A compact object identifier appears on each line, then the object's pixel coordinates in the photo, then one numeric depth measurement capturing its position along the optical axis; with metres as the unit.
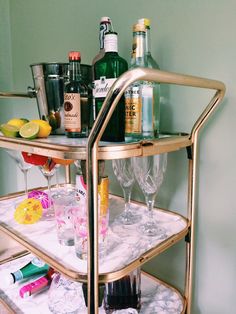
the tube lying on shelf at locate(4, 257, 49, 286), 0.92
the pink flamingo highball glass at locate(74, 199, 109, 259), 0.58
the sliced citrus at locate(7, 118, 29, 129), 0.74
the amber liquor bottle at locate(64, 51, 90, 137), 0.63
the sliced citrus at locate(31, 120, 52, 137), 0.69
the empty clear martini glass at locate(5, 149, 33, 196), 0.88
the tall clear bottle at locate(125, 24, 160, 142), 0.61
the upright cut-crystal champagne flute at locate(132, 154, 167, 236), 0.69
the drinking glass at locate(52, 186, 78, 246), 0.65
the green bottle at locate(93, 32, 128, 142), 0.61
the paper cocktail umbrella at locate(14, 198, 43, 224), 0.78
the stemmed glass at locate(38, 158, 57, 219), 0.87
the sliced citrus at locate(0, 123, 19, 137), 0.69
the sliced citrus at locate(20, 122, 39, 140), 0.66
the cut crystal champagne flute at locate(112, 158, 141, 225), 0.76
